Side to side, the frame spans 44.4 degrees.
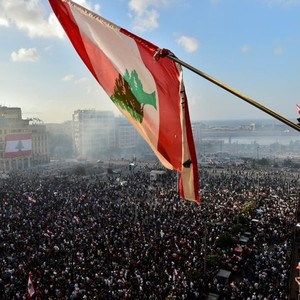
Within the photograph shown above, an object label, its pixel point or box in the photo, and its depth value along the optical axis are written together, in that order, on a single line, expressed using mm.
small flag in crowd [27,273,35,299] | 12805
